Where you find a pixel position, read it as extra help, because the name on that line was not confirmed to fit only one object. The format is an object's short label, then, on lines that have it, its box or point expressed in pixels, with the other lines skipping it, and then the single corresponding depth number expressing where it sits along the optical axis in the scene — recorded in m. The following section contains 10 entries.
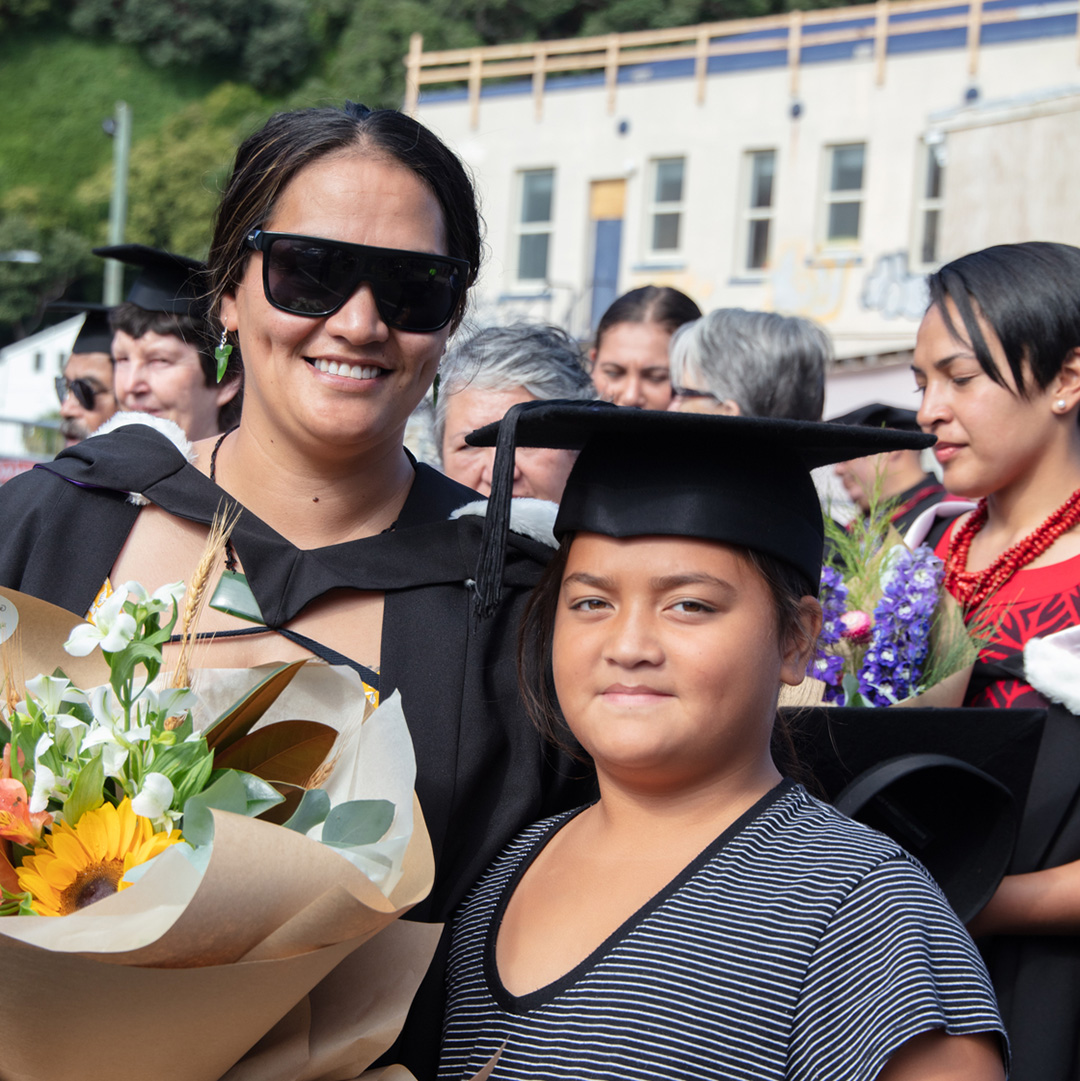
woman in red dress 2.41
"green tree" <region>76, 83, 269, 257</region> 42.88
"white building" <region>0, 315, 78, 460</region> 36.94
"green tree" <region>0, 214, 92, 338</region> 47.22
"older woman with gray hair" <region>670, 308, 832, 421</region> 3.66
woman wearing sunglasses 2.01
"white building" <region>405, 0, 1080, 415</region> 19.56
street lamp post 25.35
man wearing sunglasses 5.85
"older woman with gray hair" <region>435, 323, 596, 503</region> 3.44
